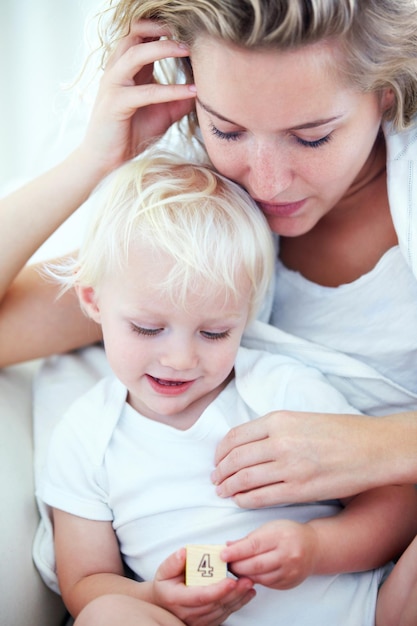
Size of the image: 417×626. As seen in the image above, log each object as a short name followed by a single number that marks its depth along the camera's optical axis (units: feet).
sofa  3.84
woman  3.52
